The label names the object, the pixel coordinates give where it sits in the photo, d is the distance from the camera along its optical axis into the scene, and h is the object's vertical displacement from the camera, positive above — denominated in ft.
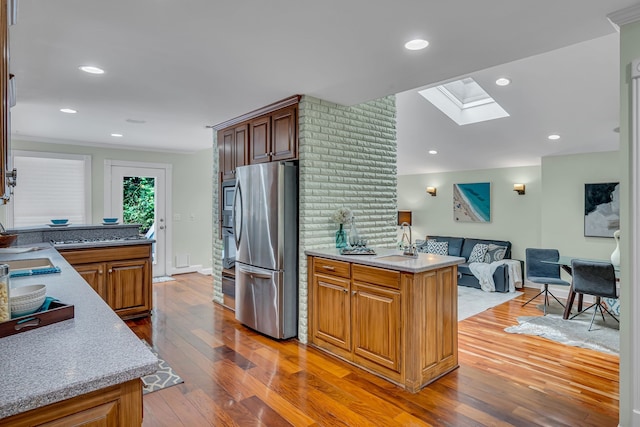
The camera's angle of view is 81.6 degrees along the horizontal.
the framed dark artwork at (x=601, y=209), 17.49 +0.11
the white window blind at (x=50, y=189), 17.90 +1.23
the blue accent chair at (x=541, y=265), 17.55 -2.55
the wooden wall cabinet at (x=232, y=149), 14.29 +2.58
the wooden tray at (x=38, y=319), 4.21 -1.28
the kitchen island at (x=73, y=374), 3.00 -1.43
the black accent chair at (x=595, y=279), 13.42 -2.52
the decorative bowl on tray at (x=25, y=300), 4.58 -1.11
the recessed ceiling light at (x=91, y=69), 9.20 +3.62
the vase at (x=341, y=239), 12.14 -0.88
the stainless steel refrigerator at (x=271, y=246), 11.76 -1.10
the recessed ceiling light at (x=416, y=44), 7.62 +3.52
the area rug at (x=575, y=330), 12.08 -4.30
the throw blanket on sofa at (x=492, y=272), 20.08 -3.38
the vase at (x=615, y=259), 14.03 -1.81
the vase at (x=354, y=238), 11.66 -0.82
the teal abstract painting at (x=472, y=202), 23.11 +0.63
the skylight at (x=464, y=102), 17.33 +5.30
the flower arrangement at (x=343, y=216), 12.01 -0.13
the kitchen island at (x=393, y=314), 8.76 -2.63
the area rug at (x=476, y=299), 16.31 -4.36
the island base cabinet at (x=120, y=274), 12.78 -2.21
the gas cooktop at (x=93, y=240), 13.17 -1.04
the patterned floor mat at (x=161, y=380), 8.75 -4.13
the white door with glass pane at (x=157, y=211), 21.15 +0.10
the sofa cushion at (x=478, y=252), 21.74 -2.42
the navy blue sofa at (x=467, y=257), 19.86 -2.75
